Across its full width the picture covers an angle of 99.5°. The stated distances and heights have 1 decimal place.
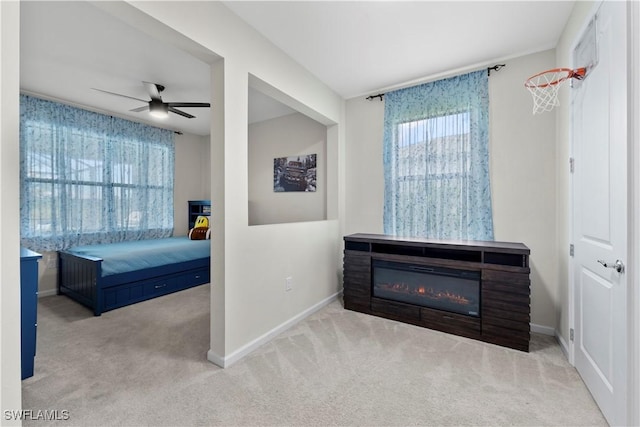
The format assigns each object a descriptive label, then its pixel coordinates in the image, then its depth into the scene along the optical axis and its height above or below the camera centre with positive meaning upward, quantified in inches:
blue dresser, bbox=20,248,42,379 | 75.3 -27.6
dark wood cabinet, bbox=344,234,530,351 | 91.1 -26.2
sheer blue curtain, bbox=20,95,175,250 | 141.3 +21.4
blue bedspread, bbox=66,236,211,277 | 129.7 -21.2
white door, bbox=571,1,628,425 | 53.4 -0.1
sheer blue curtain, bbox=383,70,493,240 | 112.9 +23.7
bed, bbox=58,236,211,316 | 124.6 -30.2
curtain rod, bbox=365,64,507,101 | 109.4 +59.0
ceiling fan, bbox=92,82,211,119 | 126.0 +51.4
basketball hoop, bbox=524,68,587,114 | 94.5 +43.5
